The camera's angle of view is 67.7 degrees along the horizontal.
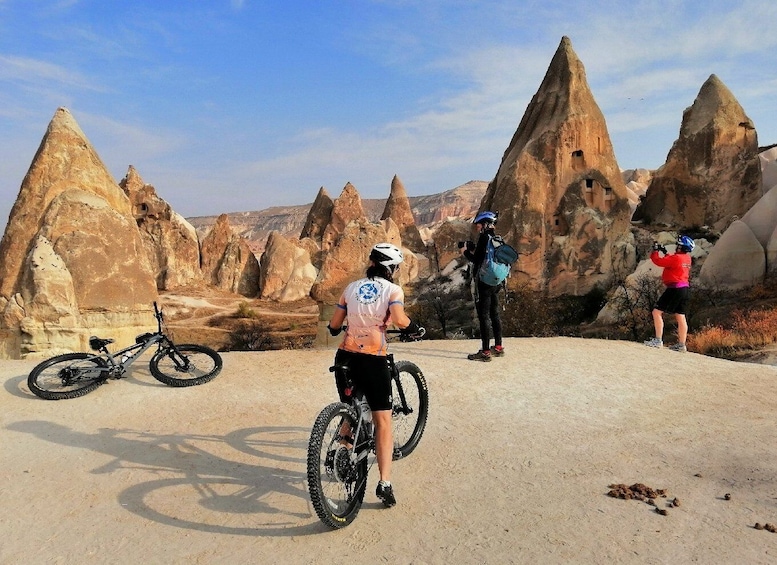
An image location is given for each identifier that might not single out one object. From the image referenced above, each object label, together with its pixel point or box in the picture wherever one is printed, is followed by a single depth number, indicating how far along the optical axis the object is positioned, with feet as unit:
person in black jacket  21.43
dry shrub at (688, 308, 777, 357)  31.58
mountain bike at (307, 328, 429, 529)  10.11
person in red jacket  25.03
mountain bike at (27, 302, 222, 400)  18.94
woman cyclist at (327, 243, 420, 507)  11.29
